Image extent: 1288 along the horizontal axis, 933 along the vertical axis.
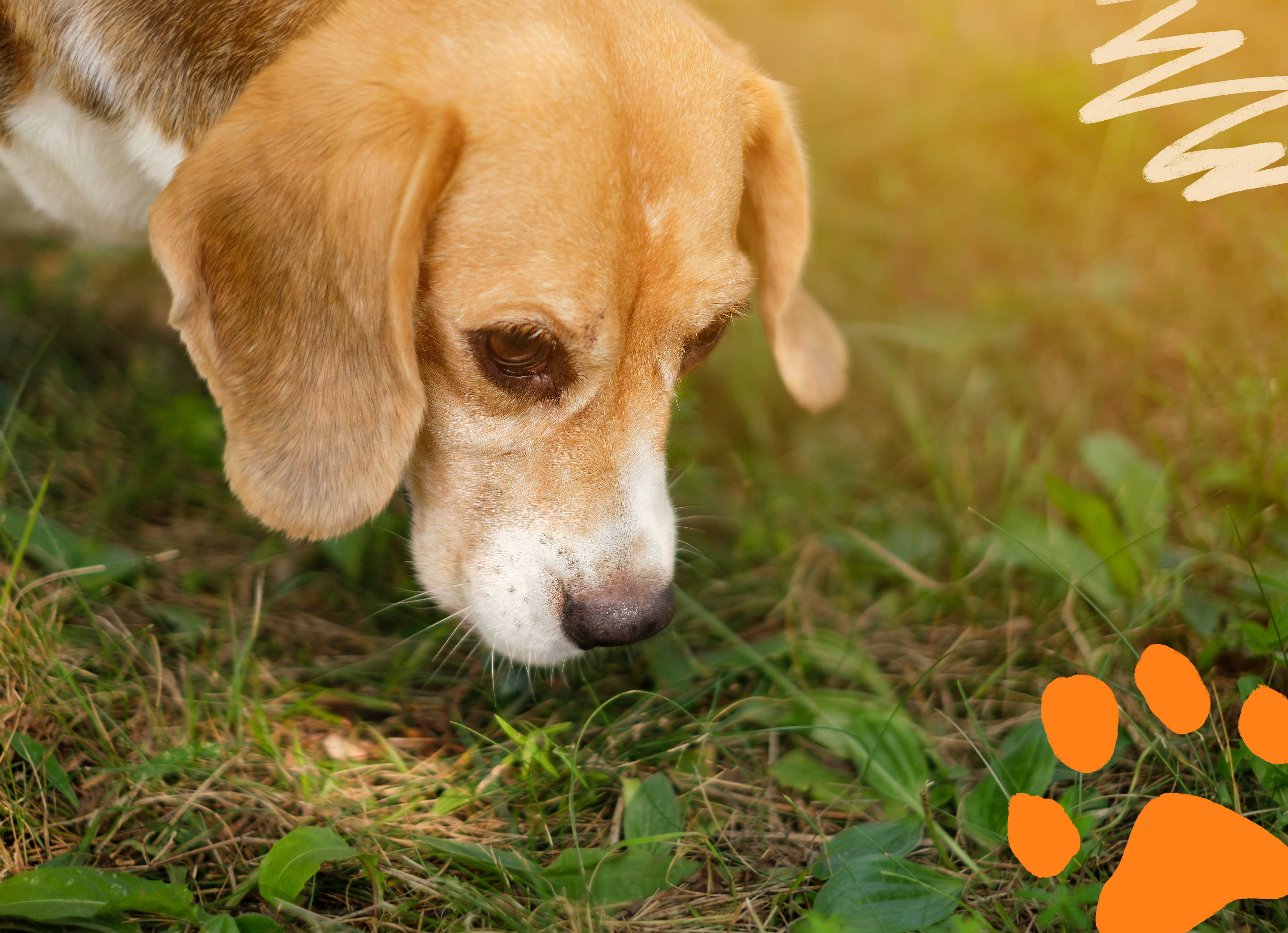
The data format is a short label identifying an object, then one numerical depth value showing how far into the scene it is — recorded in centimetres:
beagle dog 100
